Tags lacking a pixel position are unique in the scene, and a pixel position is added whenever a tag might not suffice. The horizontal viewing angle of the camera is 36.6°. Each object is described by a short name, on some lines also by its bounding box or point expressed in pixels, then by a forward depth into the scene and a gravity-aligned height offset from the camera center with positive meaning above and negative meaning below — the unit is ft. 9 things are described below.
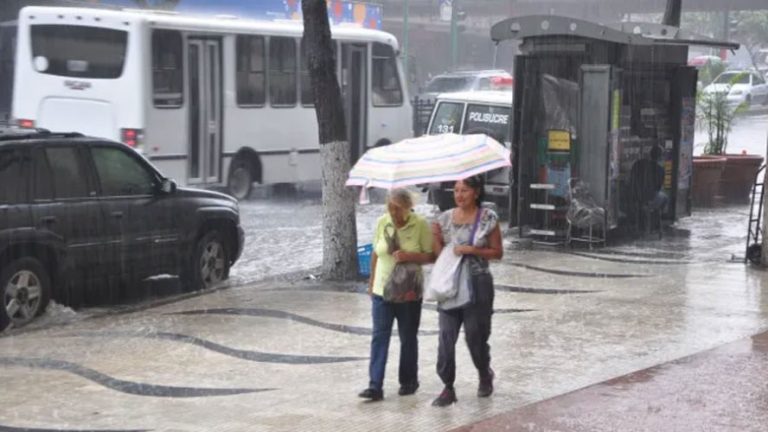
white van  59.62 +0.35
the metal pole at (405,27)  144.66 +11.61
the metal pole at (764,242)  40.93 -4.09
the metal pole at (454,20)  151.02 +13.20
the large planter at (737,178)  64.75 -2.91
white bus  57.82 +1.47
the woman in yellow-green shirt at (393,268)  23.54 -3.04
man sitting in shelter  51.21 -2.69
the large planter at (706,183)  62.95 -3.13
